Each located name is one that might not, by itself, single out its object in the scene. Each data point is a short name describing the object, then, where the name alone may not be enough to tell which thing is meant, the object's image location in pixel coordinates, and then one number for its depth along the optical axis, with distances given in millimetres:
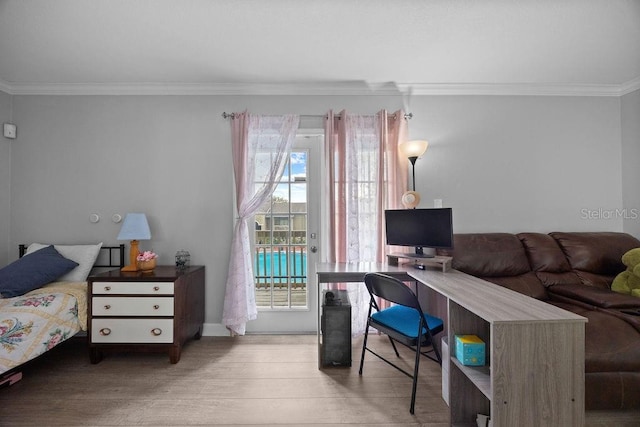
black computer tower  2277
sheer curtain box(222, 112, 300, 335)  2758
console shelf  2275
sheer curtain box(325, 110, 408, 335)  2826
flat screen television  2308
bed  1844
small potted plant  2539
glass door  2979
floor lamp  2721
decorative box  1510
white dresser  2324
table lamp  2568
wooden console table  1184
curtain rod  2875
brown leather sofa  2109
